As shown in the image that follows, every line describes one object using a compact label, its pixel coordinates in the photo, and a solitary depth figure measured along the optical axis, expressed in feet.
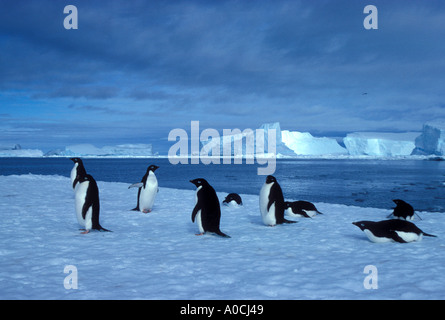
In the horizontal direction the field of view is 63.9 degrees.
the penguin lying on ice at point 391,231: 19.86
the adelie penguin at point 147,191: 31.17
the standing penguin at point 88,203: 22.58
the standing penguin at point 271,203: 24.80
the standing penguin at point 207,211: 22.03
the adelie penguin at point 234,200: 37.04
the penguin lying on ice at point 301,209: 30.30
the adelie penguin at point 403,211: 27.50
